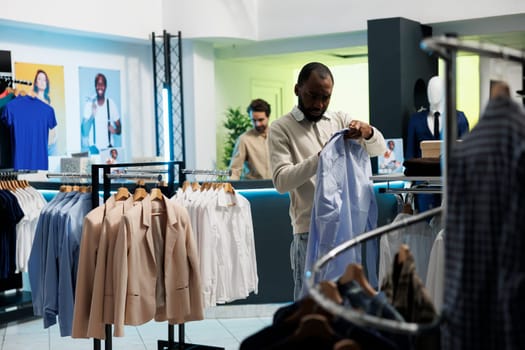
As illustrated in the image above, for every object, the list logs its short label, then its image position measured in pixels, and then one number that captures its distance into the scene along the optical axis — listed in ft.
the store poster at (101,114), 31.71
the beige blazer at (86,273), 13.97
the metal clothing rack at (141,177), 14.77
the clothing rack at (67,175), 17.12
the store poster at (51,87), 28.99
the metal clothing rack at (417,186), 12.07
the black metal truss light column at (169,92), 32.27
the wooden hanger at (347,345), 6.15
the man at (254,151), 29.60
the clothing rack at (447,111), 5.88
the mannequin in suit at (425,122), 26.99
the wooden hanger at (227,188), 18.38
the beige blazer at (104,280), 13.88
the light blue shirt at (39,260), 16.24
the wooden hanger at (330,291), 7.11
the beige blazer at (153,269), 13.98
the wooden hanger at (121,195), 15.04
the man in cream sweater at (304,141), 12.95
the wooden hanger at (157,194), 14.85
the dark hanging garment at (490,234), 5.65
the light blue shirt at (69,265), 15.44
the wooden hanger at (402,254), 7.46
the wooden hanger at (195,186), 18.29
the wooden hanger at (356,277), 7.59
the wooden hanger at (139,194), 14.93
